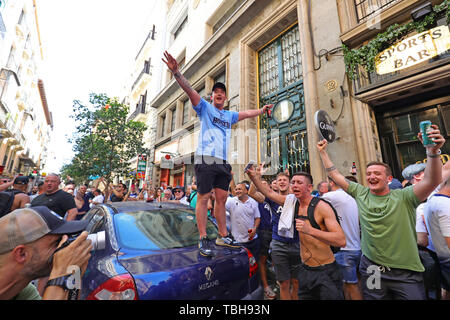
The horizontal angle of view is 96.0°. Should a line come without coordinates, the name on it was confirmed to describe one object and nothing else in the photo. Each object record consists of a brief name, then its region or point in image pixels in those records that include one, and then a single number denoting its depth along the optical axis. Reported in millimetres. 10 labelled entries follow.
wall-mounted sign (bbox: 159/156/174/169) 15290
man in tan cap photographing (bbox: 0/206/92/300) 1123
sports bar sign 5179
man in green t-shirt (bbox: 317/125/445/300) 2080
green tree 14062
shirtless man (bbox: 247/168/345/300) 2172
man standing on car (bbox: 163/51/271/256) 2530
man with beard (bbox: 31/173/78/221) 4074
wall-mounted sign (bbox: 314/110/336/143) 5368
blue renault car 1674
